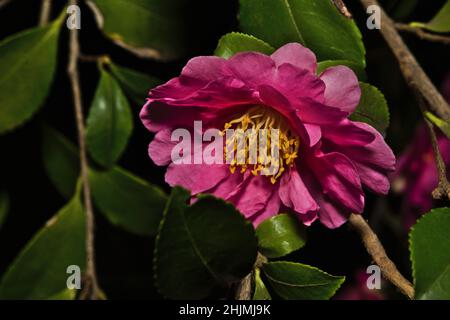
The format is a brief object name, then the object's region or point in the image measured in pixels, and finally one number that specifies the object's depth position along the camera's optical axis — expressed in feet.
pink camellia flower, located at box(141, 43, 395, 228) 1.13
